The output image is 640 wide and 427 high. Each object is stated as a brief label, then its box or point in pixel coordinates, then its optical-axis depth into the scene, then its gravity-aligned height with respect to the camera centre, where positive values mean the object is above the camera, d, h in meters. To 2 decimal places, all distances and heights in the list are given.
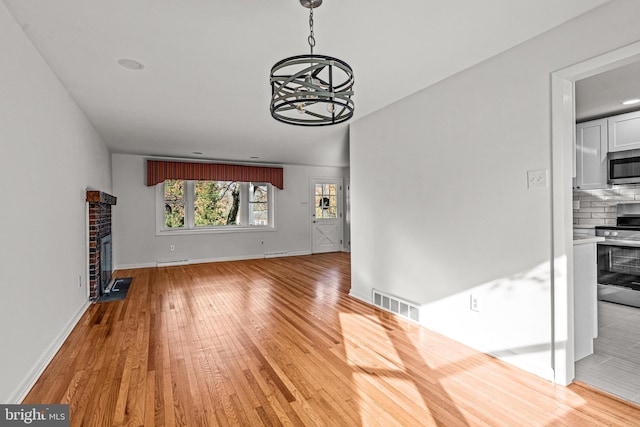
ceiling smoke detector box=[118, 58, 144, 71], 2.59 +1.24
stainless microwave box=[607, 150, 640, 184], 3.75 +0.50
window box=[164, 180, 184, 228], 6.96 +0.22
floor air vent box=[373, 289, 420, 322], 3.32 -1.05
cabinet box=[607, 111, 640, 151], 3.78 +0.93
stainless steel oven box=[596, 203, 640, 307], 3.71 -0.60
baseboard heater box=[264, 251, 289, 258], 7.88 -1.04
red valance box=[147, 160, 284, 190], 6.66 +0.91
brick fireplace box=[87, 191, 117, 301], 4.04 -0.42
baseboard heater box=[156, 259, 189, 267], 6.78 -1.06
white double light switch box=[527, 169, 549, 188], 2.22 +0.22
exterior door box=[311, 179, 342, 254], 8.55 -0.10
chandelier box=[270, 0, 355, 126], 1.61 +0.67
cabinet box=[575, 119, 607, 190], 4.06 +0.71
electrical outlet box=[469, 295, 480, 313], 2.69 -0.79
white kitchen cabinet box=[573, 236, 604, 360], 2.44 -0.68
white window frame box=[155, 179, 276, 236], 6.85 -0.07
